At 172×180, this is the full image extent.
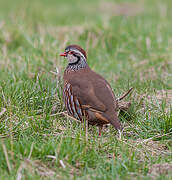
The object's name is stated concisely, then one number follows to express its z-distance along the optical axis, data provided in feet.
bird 28.35
